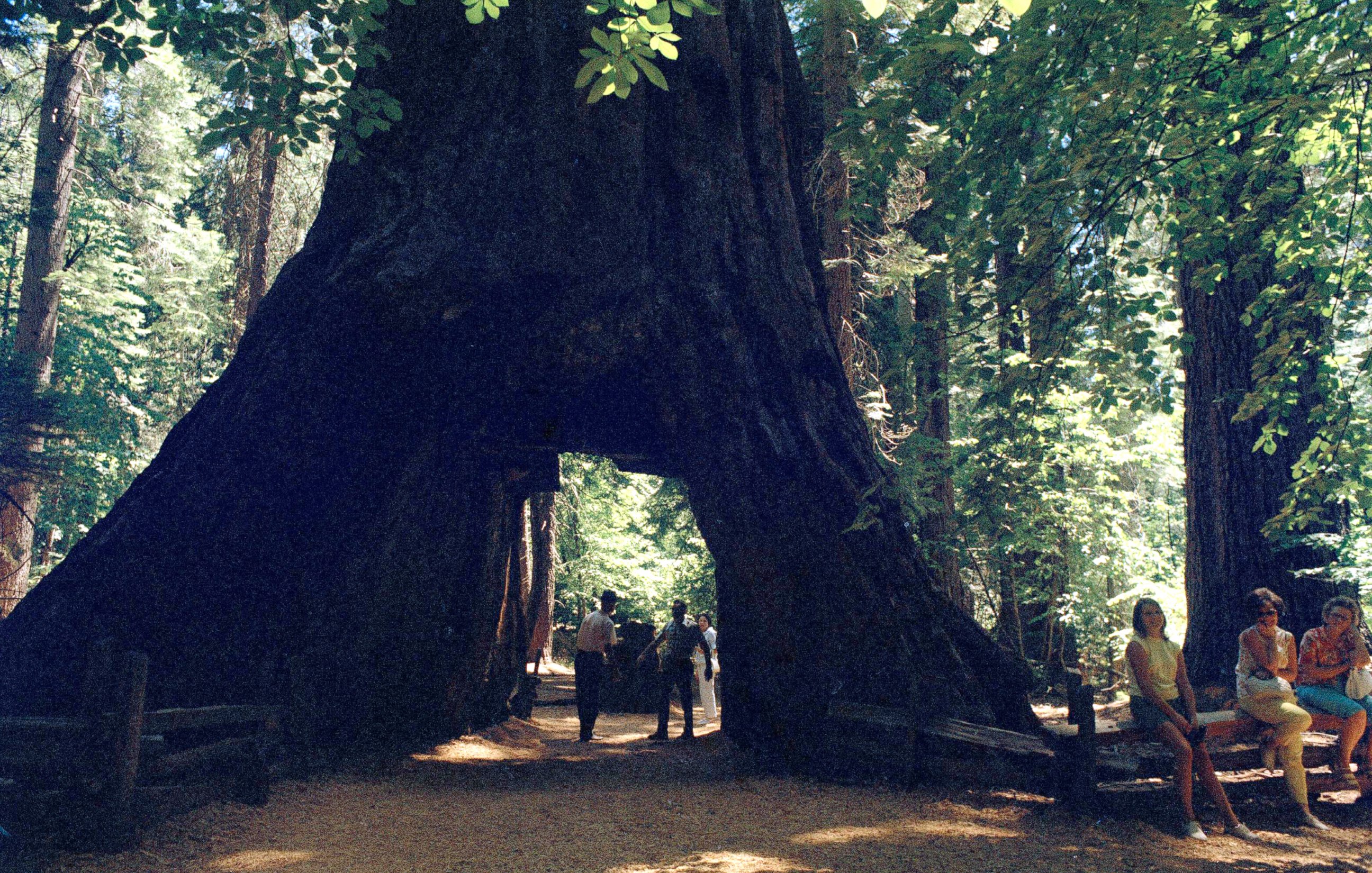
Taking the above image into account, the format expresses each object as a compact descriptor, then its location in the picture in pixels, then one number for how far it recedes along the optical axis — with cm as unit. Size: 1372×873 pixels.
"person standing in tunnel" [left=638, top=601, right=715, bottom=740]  1162
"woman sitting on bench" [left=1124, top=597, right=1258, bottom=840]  639
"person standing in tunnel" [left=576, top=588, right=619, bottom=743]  1171
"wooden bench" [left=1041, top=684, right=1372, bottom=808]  659
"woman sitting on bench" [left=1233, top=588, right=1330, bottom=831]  672
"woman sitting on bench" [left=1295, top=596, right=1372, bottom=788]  700
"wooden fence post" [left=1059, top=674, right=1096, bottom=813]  656
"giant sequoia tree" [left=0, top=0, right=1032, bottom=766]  775
